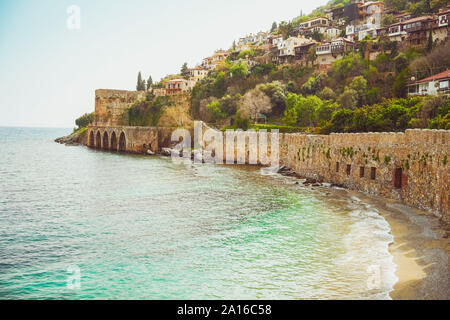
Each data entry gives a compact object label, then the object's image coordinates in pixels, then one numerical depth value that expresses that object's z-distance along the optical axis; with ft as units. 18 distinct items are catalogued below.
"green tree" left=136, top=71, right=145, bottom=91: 388.23
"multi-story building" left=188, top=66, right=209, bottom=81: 394.23
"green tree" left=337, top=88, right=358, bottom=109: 176.35
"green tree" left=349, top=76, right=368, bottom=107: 180.65
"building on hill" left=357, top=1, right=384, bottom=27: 306.45
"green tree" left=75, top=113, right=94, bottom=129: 448.65
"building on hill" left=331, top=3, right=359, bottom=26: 335.88
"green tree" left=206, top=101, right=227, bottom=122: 233.55
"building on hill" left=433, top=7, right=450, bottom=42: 195.52
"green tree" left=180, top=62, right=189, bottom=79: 416.26
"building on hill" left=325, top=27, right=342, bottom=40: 311.17
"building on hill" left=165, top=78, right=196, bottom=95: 345.39
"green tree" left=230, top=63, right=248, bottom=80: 274.16
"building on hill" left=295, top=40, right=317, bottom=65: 271.49
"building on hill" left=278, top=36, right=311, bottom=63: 289.53
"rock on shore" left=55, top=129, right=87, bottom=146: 356.96
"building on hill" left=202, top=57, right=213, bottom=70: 421.38
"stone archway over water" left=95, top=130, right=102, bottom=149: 307.58
